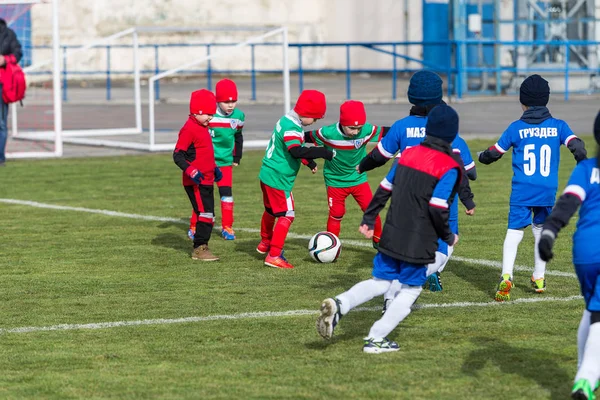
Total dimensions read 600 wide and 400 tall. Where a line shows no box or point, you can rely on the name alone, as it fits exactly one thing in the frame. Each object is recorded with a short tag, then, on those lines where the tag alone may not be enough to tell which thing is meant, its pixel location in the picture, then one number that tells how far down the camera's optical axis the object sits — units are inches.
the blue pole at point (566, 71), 2254.3
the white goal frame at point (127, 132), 1469.0
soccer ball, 745.6
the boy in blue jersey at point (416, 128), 623.2
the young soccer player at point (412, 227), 501.0
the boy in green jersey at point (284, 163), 723.4
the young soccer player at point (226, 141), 867.4
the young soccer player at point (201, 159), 761.0
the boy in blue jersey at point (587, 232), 421.4
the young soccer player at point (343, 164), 751.7
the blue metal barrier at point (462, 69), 2206.0
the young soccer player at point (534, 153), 640.4
